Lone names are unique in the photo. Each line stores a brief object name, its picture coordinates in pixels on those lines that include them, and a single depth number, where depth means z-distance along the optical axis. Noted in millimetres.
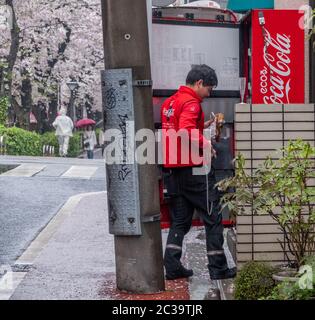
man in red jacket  10160
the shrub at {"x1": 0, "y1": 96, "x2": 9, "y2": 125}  46687
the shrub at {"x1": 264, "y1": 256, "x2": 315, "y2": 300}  5797
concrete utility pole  9312
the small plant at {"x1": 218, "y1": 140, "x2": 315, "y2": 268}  7554
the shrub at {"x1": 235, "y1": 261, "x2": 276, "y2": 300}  8475
